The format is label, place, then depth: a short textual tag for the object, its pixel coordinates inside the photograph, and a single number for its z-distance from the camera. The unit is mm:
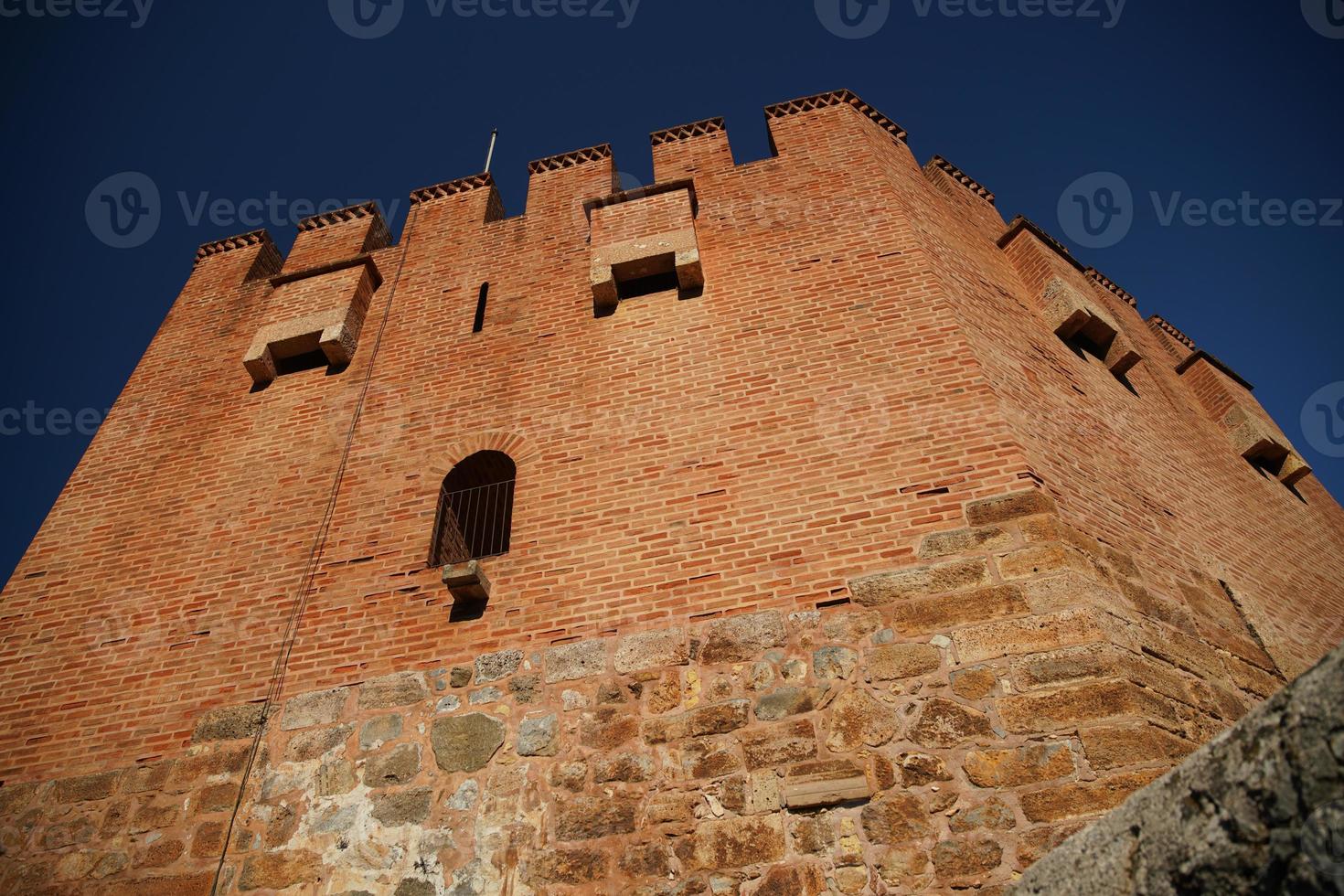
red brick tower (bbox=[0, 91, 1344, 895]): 4398
